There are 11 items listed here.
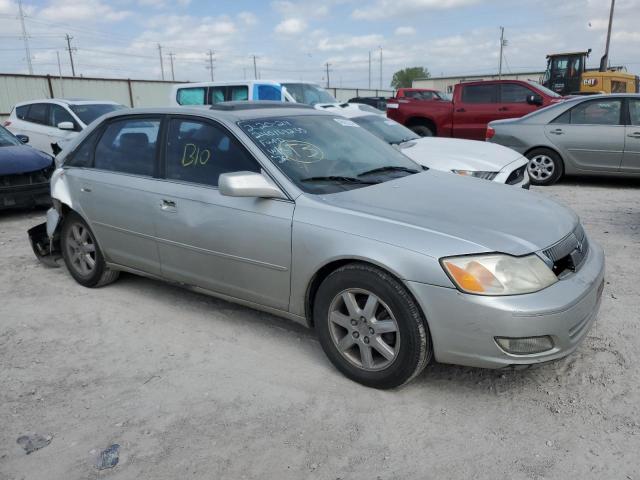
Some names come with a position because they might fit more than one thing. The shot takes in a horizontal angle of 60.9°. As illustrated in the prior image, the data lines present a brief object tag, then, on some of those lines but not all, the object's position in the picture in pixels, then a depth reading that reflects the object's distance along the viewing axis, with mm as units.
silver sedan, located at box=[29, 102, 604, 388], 2723
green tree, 95312
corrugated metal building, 48000
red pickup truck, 12172
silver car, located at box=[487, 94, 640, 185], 8375
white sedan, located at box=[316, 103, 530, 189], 6543
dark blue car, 7250
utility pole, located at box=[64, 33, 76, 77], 65688
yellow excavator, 19312
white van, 10719
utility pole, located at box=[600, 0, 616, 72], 33000
